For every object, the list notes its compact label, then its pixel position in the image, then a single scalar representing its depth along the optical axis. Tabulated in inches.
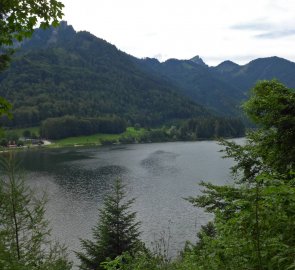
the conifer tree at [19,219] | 673.0
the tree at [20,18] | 262.3
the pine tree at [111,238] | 1041.5
